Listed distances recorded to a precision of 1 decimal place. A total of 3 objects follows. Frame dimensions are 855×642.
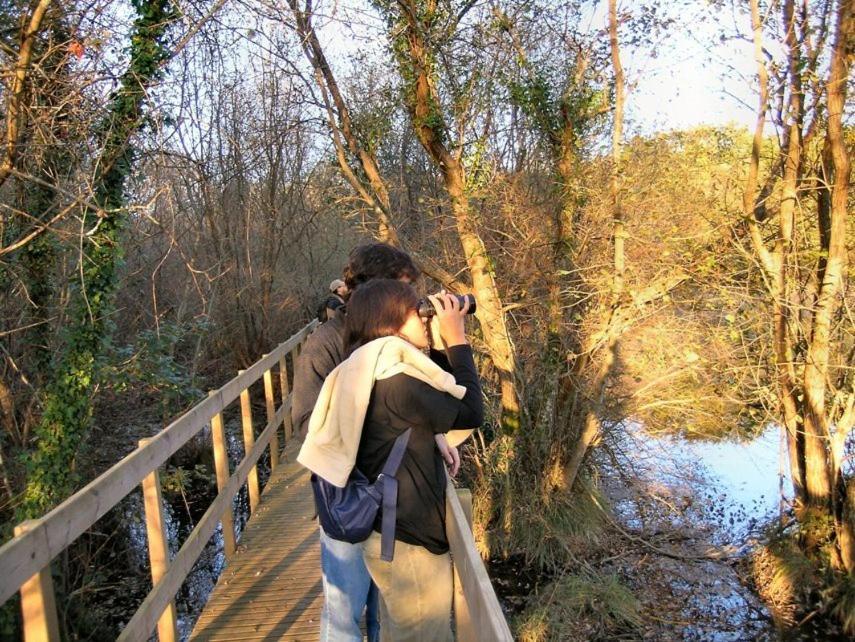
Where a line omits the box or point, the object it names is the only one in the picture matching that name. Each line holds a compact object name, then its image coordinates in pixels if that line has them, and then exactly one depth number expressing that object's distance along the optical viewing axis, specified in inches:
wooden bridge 75.6
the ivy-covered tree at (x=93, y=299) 235.1
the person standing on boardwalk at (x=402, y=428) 86.2
